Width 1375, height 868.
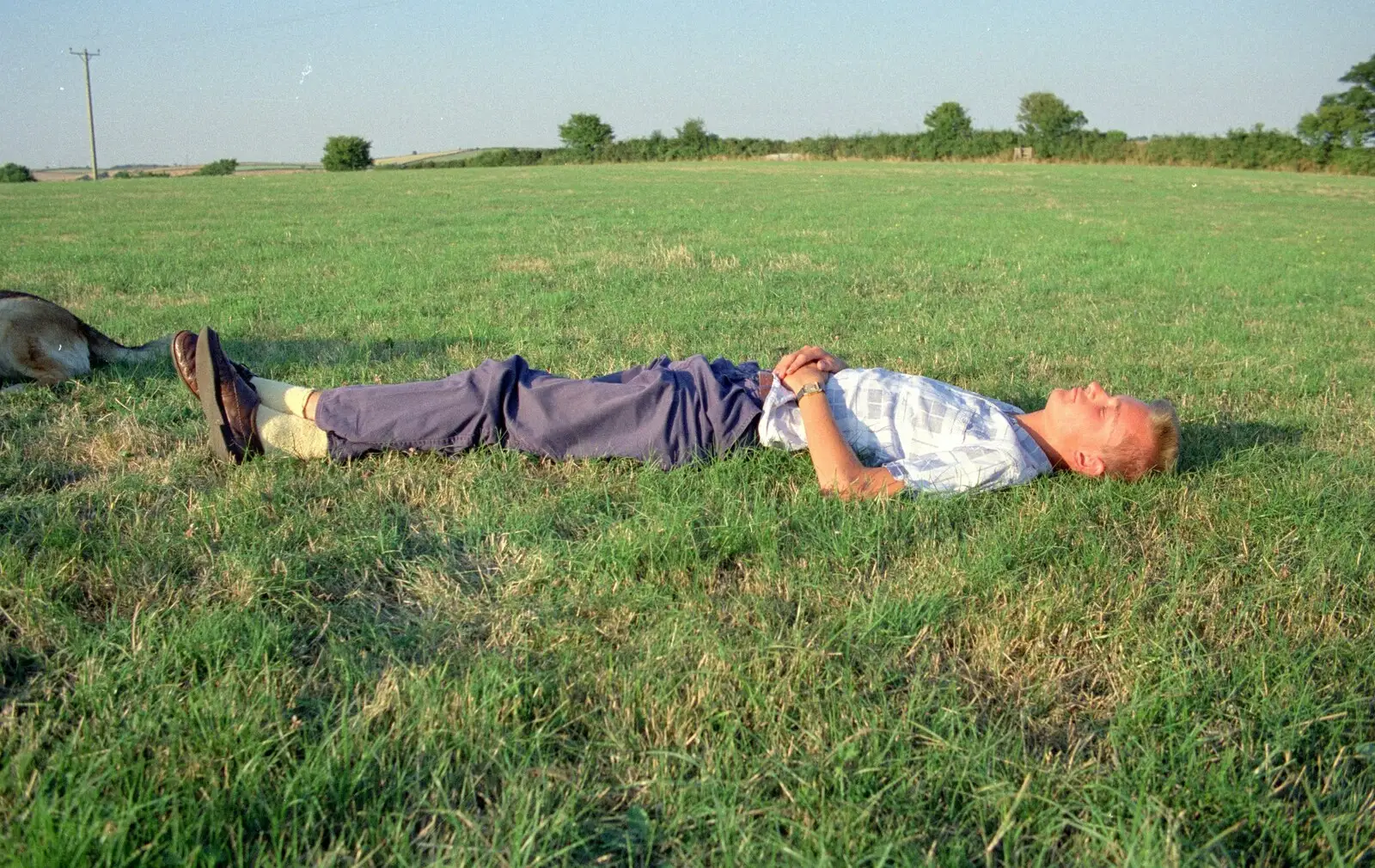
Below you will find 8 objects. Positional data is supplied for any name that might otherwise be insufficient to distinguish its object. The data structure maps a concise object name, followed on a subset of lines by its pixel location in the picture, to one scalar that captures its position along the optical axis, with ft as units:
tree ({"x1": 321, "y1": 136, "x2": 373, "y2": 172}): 269.44
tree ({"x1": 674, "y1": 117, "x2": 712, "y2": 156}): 240.53
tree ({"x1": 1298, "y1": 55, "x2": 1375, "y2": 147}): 178.50
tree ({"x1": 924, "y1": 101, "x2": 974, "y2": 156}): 213.66
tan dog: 16.78
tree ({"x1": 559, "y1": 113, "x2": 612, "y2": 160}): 301.84
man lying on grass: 12.93
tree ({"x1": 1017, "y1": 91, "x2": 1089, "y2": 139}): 223.92
